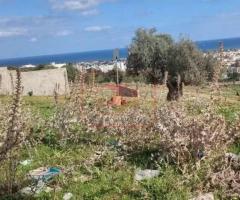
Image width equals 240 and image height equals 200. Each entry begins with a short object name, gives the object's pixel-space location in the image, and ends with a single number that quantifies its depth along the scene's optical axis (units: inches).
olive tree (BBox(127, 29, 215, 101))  967.1
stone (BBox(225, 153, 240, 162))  149.3
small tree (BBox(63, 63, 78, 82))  1214.7
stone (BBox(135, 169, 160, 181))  144.5
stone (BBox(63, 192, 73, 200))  134.8
